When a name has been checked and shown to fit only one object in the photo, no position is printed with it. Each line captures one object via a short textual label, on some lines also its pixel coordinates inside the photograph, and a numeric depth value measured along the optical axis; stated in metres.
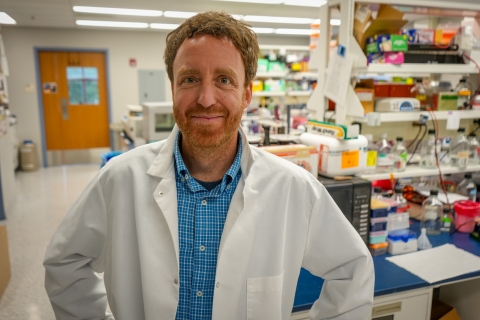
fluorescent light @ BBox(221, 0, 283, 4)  5.07
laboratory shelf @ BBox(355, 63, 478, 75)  2.19
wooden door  7.78
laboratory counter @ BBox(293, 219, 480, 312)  1.63
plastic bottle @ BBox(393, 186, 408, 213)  2.23
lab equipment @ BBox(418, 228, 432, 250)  2.15
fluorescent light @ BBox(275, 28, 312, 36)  8.03
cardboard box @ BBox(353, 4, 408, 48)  2.22
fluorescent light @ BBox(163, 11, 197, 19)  5.86
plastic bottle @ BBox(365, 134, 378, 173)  2.27
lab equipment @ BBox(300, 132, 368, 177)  2.05
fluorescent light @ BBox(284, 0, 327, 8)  5.12
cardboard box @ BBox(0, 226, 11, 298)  3.00
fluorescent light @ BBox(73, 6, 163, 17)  5.49
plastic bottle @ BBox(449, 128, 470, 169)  2.54
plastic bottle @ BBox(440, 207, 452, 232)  2.40
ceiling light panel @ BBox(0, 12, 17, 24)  5.88
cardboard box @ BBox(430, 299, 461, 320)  2.14
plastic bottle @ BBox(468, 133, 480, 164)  2.65
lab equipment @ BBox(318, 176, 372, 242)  1.98
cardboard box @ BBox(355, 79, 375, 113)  2.32
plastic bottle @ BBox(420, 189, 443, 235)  2.40
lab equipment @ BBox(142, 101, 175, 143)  4.19
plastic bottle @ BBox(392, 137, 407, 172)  2.39
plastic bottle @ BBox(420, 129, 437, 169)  2.53
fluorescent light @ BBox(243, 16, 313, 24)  6.36
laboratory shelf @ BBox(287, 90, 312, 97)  6.24
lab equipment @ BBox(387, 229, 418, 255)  2.07
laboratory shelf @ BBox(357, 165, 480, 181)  2.25
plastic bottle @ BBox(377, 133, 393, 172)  2.34
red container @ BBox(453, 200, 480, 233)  2.34
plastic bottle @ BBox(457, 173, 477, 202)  2.65
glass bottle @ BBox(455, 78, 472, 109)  2.56
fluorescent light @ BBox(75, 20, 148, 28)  6.72
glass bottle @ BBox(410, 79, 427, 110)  2.54
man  1.11
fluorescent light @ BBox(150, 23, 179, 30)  7.07
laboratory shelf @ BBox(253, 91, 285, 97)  5.97
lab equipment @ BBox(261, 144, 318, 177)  1.95
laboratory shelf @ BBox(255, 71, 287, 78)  5.93
